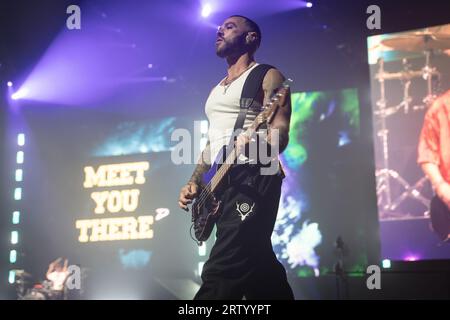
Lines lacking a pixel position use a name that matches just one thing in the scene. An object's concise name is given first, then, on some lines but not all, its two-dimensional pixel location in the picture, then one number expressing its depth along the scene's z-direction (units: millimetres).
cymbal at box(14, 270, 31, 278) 6770
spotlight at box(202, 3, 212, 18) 6203
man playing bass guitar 3197
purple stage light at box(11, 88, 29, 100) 7188
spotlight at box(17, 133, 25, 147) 7227
